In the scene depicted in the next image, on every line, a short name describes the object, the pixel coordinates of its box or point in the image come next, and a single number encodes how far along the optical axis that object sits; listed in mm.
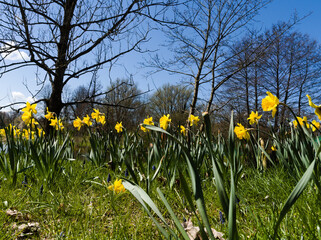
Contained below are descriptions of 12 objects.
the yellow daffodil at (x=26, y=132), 3834
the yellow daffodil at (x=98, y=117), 3336
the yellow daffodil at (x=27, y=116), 2628
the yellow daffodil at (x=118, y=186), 1705
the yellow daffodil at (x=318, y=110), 1031
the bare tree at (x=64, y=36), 4730
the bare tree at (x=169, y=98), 17562
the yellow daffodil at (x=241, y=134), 2143
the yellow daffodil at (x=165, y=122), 2434
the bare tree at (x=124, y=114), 8777
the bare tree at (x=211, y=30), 6340
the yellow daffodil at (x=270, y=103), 1298
